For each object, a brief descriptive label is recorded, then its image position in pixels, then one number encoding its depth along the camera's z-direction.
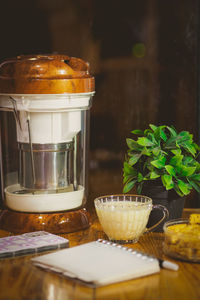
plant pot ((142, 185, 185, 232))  1.15
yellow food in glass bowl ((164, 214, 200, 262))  0.99
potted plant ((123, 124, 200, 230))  1.15
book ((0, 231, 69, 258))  1.04
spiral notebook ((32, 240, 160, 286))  0.91
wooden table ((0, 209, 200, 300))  0.88
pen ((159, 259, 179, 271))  0.96
